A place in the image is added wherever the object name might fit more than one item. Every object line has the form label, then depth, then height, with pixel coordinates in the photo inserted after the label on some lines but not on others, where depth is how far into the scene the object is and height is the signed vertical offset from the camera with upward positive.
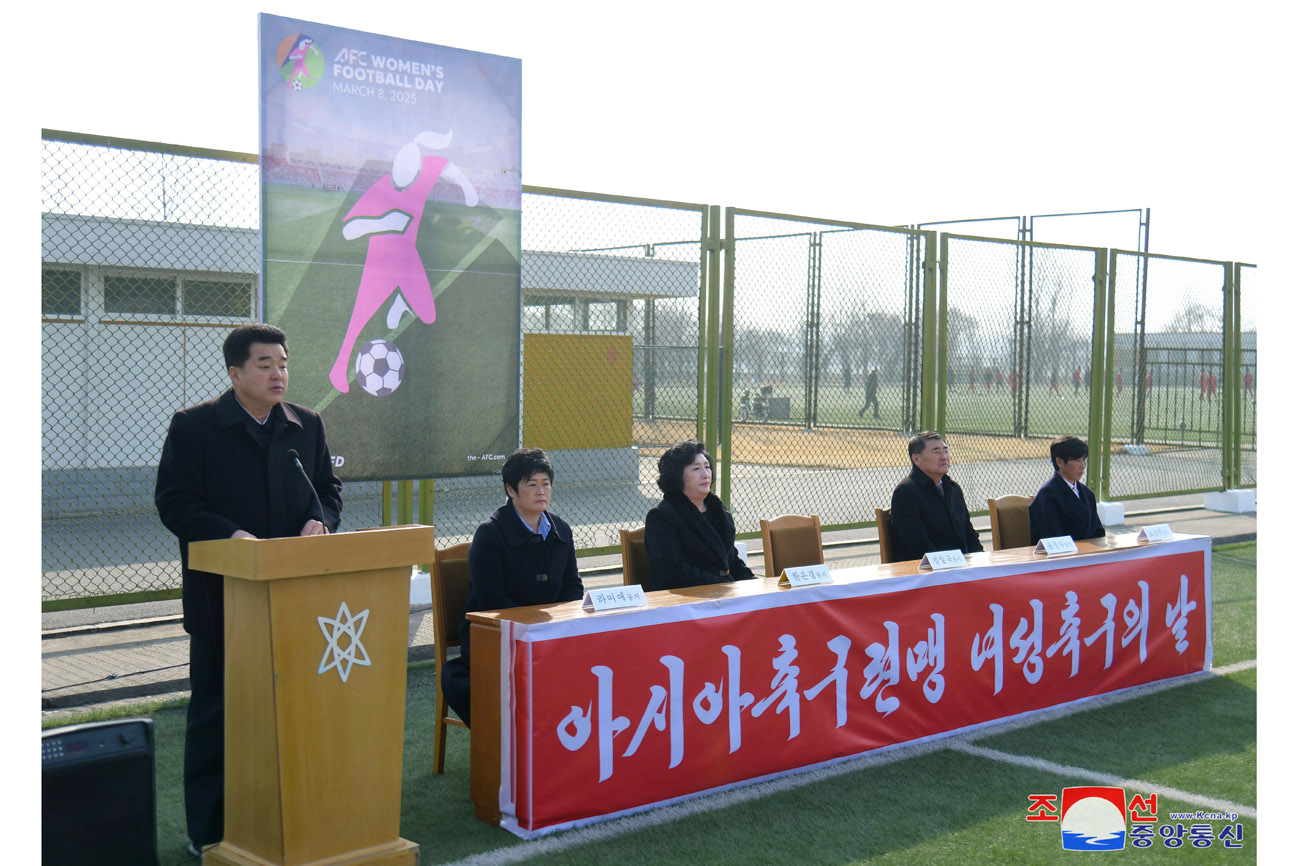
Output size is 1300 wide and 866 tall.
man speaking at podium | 3.62 -0.28
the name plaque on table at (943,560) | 5.00 -0.68
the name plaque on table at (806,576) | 4.50 -0.68
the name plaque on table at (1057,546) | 5.52 -0.67
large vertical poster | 5.59 +0.88
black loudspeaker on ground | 3.07 -1.09
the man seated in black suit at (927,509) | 6.04 -0.54
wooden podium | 3.16 -0.84
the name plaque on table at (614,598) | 3.94 -0.68
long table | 3.77 -1.04
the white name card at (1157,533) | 5.96 -0.65
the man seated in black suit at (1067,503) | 6.38 -0.53
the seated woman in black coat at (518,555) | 4.20 -0.57
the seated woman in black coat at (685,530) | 4.86 -0.54
